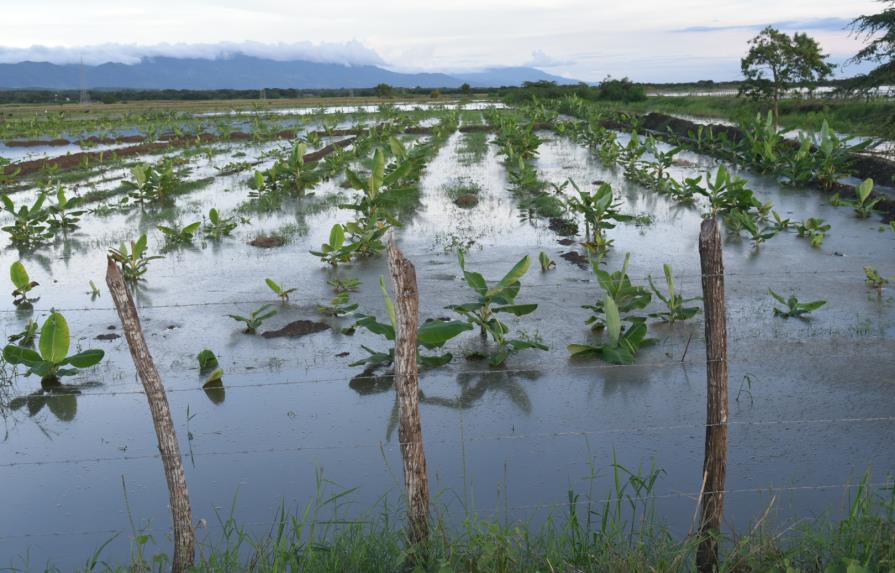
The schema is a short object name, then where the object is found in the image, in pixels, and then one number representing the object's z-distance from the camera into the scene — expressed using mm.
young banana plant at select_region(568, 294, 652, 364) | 5352
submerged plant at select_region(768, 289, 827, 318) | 6148
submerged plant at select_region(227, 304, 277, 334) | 6142
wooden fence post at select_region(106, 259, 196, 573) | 2812
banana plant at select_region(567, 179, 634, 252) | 8648
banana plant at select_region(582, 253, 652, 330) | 5984
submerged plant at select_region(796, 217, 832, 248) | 8867
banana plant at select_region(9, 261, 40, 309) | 7160
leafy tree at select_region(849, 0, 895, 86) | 12945
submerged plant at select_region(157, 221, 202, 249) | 9764
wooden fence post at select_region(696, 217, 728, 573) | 3000
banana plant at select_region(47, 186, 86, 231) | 10805
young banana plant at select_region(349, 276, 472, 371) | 5109
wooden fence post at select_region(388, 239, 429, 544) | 2877
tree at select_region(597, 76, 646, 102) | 41250
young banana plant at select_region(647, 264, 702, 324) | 6098
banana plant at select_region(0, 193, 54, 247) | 10164
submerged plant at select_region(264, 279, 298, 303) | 6883
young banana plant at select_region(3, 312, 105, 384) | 5281
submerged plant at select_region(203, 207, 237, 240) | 10047
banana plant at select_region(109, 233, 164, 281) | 8031
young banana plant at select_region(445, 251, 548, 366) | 5578
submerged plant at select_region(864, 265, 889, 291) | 7051
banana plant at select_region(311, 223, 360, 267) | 8270
